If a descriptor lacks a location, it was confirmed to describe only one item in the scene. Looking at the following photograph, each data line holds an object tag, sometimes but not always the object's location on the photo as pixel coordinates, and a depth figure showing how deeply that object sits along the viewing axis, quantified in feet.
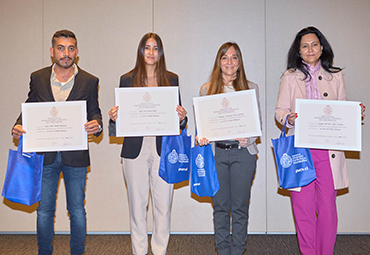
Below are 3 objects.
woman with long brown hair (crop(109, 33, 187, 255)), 8.65
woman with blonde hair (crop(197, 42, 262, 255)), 8.61
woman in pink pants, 8.35
